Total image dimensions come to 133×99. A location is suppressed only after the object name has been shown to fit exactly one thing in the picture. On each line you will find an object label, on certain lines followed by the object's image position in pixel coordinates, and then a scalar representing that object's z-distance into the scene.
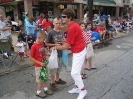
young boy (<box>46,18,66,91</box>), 2.73
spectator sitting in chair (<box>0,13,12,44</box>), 4.35
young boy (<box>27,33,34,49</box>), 5.06
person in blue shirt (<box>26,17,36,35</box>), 5.89
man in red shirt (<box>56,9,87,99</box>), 2.28
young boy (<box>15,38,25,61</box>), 4.40
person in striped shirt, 3.33
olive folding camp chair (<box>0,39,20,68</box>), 3.87
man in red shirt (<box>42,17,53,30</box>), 6.38
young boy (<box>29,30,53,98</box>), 2.42
